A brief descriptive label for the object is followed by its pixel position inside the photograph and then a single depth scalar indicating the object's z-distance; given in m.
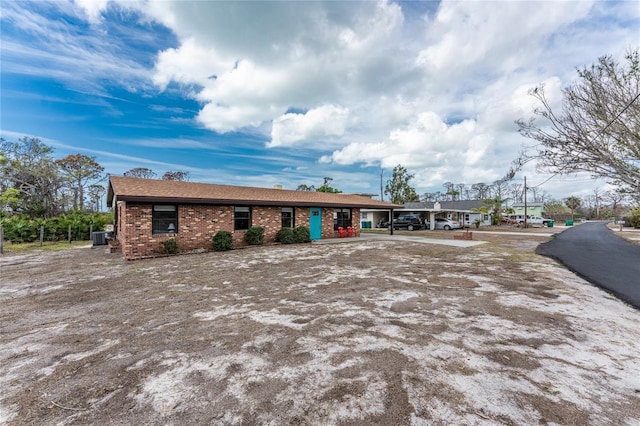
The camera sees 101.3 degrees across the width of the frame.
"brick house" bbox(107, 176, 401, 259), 10.55
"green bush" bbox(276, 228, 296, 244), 14.66
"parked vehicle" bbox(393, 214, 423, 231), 27.10
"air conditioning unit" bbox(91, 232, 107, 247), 14.95
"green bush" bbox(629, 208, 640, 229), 29.02
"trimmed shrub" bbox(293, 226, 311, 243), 15.12
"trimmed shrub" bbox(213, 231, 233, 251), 12.15
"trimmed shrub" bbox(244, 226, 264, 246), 13.50
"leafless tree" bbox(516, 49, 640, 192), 8.92
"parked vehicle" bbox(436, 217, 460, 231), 27.69
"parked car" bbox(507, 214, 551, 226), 38.03
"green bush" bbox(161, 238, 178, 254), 10.96
